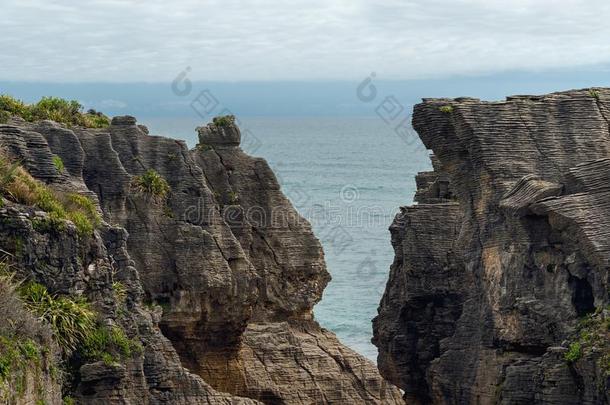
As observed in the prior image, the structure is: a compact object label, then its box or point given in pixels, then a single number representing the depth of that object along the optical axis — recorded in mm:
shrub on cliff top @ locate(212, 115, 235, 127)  64312
